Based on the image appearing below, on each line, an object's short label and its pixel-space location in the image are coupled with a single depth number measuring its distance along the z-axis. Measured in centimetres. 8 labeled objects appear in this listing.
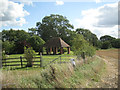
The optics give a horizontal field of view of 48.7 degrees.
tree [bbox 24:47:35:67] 1121
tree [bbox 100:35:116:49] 5504
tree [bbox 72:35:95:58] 1355
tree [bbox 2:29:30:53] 4727
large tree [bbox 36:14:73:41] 4091
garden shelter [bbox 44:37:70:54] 2534
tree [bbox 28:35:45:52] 2639
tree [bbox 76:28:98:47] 5652
